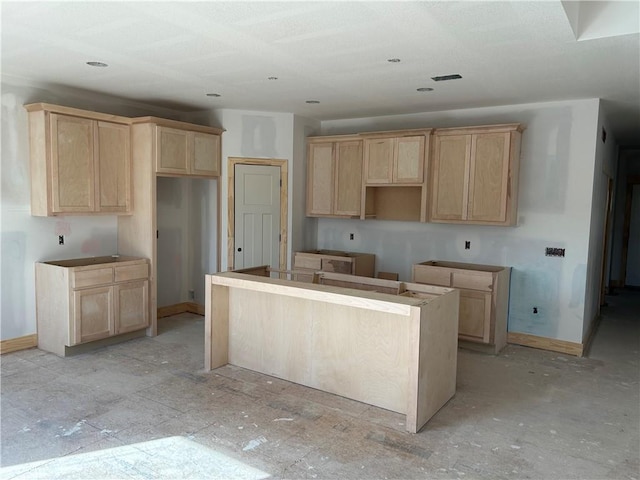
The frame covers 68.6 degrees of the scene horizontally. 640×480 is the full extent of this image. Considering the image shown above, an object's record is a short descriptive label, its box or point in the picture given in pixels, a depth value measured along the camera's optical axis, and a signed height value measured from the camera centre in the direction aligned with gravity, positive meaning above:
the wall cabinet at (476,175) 4.83 +0.35
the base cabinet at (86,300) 4.34 -0.99
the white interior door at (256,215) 5.76 -0.16
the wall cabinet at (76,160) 4.32 +0.37
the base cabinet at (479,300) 4.71 -0.94
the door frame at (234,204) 5.68 +0.01
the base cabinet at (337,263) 5.76 -0.73
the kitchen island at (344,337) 3.14 -1.04
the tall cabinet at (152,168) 4.90 +0.35
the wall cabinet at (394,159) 5.26 +0.53
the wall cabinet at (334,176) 5.83 +0.36
